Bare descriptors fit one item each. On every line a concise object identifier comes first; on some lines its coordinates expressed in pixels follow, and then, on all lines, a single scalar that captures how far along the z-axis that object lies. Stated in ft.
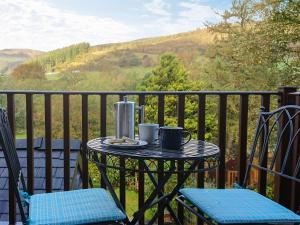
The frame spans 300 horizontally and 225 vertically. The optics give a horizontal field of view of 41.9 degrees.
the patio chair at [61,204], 5.43
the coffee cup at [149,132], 6.61
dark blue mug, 6.08
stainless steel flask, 6.98
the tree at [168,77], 56.59
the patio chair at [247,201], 5.65
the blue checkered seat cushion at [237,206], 5.62
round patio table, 5.56
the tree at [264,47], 47.52
